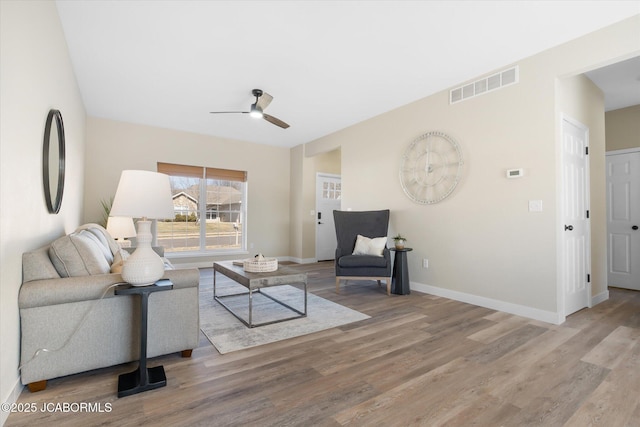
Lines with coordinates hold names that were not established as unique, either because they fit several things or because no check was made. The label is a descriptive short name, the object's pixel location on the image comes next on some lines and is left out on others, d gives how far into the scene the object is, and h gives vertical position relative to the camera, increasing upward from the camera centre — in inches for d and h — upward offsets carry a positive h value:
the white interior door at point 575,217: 121.6 +1.0
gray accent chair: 155.6 -16.2
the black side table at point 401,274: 153.4 -27.9
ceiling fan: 148.3 +58.1
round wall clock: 148.3 +27.0
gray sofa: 66.6 -23.0
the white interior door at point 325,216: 271.6 +3.3
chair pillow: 164.6 -14.4
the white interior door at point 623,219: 163.8 +0.2
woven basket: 116.3 -17.8
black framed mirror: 86.0 +18.3
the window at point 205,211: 229.5 +7.3
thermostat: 123.0 +19.3
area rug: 98.0 -38.1
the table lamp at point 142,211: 70.1 +2.2
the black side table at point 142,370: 67.6 -34.7
